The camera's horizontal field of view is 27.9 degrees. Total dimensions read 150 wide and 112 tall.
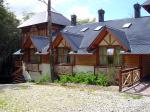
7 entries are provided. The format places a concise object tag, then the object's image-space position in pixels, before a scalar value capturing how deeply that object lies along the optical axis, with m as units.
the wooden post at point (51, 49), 24.00
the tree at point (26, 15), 70.19
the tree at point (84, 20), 73.41
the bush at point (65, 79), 23.51
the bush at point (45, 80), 24.31
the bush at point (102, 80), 20.88
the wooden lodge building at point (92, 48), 22.30
